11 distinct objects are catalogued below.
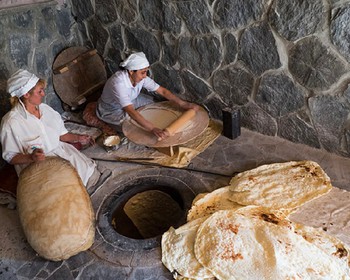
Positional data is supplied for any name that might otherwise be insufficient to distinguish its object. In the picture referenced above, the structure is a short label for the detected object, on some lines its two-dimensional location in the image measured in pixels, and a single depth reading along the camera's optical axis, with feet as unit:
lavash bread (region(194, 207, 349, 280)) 7.59
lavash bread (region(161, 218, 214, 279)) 8.12
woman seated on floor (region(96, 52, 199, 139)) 12.07
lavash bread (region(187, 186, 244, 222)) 9.50
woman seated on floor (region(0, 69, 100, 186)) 9.56
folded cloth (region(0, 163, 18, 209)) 10.93
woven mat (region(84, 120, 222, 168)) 12.14
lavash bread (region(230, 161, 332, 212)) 9.59
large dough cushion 8.38
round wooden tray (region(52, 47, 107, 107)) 15.16
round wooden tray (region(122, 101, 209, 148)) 11.48
